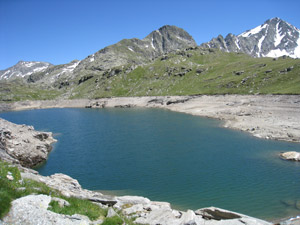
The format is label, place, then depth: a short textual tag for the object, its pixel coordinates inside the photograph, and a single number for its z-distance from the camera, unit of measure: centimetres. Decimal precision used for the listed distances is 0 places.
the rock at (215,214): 2045
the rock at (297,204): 2851
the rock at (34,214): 1106
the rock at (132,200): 2377
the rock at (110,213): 1537
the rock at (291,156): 4431
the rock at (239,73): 16205
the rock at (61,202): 1388
